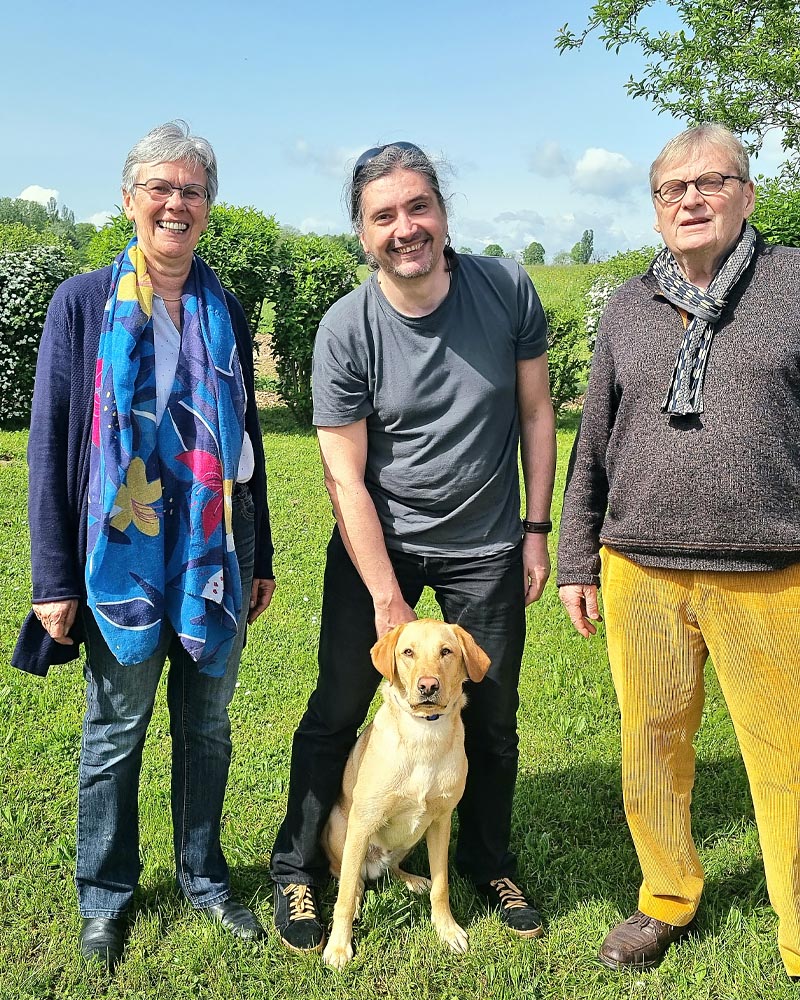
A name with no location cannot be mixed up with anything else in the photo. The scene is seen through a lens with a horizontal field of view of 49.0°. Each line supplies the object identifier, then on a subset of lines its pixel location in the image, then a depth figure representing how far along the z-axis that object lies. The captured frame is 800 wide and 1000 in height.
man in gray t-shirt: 2.92
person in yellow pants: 2.60
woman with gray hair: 2.65
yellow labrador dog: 2.96
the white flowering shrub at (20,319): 11.30
